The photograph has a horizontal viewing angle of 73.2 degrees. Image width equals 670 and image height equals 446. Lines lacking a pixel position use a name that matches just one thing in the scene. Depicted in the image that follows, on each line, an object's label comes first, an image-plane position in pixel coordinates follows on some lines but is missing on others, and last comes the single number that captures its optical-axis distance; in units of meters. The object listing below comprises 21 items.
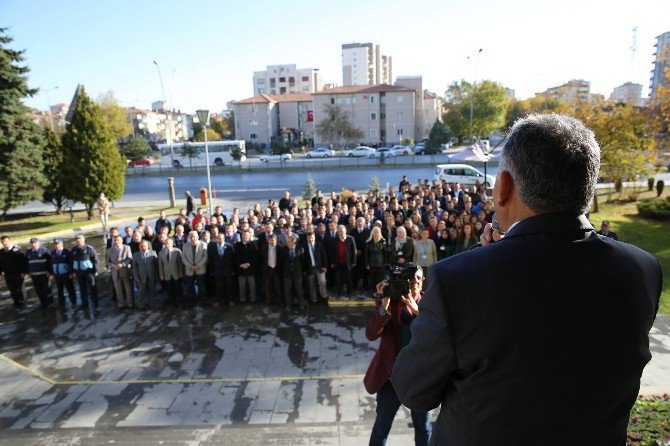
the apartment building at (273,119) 80.31
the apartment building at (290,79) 116.56
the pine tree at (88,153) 22.19
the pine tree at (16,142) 21.33
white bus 53.84
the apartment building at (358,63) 125.19
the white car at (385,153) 53.78
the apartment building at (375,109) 71.38
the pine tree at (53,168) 23.11
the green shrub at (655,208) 17.47
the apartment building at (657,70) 109.03
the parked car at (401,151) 55.78
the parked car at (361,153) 55.65
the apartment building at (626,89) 134.20
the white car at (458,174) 27.75
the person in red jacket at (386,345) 4.08
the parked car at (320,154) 57.94
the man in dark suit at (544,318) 1.20
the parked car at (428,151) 57.19
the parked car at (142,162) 56.26
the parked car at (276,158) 53.48
